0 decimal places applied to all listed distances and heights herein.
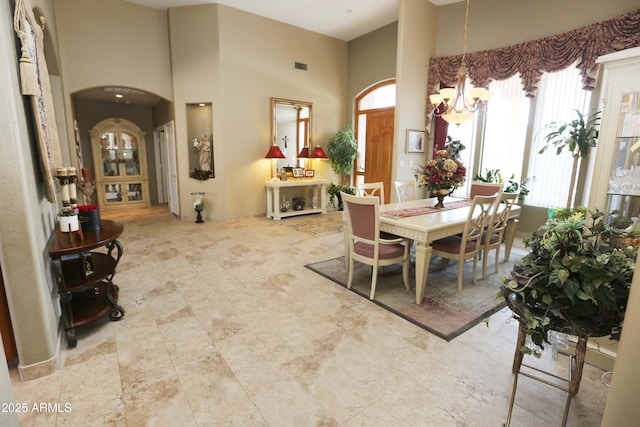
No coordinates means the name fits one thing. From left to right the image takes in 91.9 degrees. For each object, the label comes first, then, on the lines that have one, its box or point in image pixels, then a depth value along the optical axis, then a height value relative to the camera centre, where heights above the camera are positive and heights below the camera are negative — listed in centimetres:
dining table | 283 -60
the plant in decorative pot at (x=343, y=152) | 710 +16
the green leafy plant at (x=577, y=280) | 132 -52
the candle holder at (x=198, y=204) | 609 -90
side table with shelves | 217 -92
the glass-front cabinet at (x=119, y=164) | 739 -18
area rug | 264 -135
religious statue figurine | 623 +15
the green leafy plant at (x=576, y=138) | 409 +32
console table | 650 -82
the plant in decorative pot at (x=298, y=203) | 714 -102
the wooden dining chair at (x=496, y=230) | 338 -76
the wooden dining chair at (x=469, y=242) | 307 -87
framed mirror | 673 +68
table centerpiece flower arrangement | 362 -18
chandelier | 357 +72
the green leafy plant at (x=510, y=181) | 504 -33
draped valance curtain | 386 +154
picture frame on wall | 588 +37
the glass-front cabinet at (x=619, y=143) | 221 +14
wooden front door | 689 +28
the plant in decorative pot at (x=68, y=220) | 227 -46
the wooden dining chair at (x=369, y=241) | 287 -79
